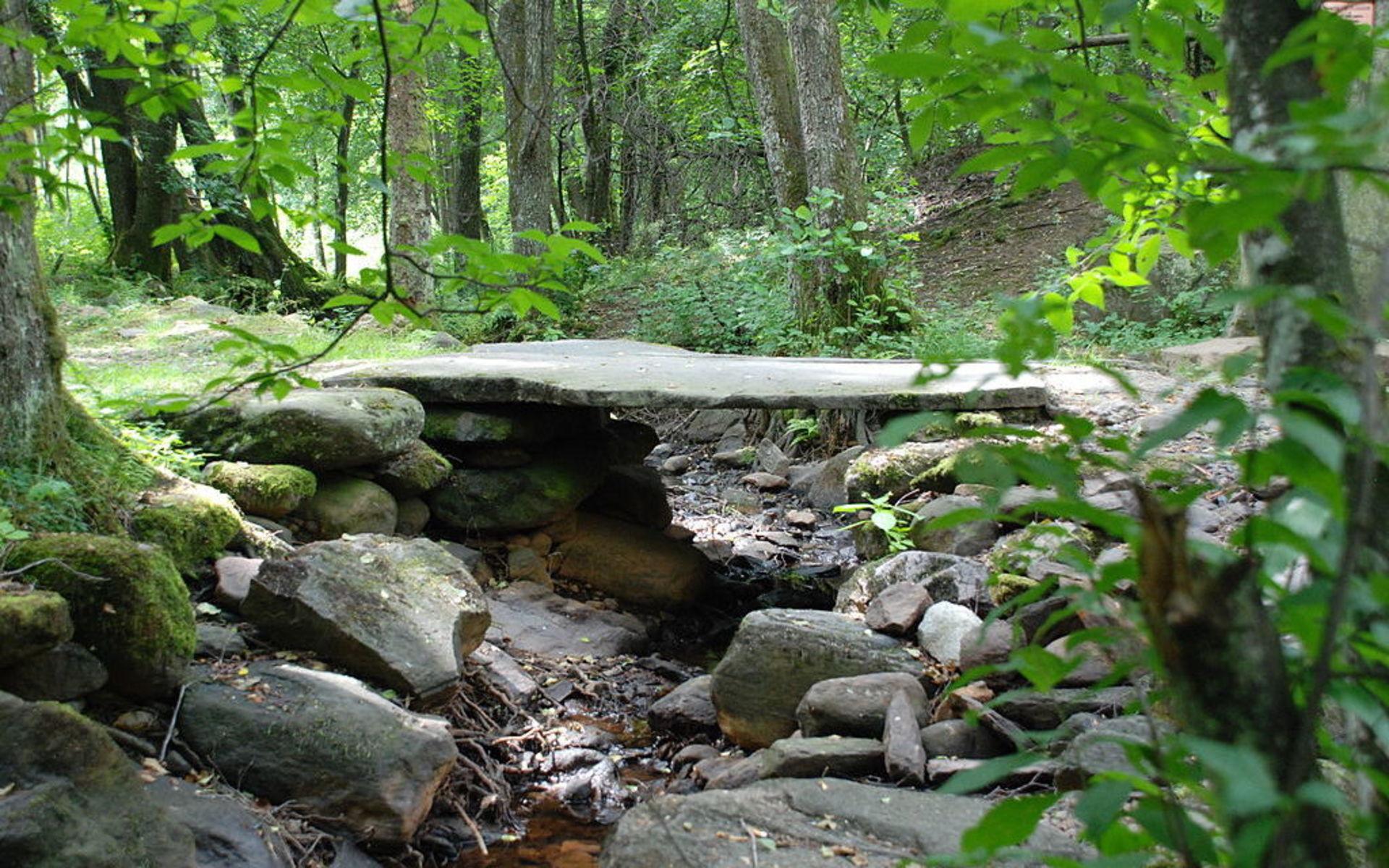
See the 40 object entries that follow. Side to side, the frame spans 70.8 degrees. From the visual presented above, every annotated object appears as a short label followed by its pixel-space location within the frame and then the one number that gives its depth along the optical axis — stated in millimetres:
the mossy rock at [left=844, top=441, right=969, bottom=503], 5602
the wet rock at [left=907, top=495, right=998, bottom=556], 4797
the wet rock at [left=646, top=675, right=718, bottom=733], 4219
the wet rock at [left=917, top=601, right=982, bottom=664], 3922
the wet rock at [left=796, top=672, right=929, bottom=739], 3545
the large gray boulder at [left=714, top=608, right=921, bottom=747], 3914
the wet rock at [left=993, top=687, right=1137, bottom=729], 3150
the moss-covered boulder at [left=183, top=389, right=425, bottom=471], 4699
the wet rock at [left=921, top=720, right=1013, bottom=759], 3354
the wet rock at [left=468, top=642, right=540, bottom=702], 4340
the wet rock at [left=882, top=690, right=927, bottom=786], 3199
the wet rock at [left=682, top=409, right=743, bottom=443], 9766
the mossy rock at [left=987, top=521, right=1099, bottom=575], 4031
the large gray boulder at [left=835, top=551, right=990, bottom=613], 4270
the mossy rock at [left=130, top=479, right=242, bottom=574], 3689
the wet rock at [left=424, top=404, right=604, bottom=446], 5734
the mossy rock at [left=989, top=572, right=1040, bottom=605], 3795
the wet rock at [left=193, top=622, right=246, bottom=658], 3471
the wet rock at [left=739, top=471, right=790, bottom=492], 7758
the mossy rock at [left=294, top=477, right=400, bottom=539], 4785
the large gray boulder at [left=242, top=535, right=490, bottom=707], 3629
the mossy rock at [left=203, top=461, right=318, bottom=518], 4410
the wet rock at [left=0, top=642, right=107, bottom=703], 2723
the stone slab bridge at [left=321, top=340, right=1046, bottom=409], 4922
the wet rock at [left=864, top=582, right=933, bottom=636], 4129
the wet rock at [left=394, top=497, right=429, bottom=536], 5398
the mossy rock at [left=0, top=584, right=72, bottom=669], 2543
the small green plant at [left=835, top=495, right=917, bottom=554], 5074
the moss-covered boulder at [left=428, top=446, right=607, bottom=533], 5711
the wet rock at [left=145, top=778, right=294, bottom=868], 2645
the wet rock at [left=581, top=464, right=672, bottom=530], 6520
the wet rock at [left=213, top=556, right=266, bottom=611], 3770
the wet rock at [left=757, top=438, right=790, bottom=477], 8081
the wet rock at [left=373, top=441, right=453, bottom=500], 5289
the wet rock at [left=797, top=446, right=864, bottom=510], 7035
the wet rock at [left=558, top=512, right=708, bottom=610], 5887
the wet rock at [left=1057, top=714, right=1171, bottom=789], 2512
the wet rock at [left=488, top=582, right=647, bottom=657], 4992
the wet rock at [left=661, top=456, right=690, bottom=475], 8875
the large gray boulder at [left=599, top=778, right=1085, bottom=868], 2654
